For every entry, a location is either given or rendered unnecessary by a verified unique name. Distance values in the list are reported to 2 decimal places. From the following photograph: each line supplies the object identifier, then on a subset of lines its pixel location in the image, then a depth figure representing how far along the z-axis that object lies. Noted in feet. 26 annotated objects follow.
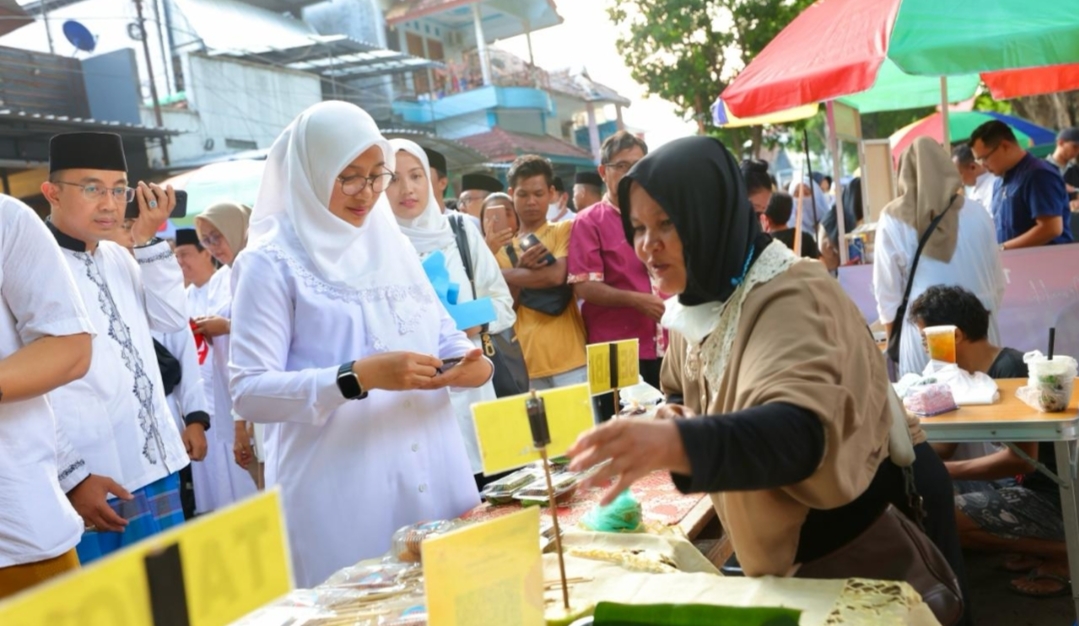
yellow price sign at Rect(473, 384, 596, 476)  5.48
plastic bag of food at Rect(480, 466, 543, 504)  8.02
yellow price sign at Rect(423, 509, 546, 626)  4.06
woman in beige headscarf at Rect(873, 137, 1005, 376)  15.57
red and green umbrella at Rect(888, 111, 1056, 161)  44.14
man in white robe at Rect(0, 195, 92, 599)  6.20
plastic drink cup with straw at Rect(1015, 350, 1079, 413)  10.35
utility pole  44.62
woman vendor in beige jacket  4.34
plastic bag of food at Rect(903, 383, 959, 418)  11.25
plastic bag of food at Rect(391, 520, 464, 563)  6.67
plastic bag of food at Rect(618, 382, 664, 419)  11.07
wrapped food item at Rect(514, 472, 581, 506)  7.77
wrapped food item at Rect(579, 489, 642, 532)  6.66
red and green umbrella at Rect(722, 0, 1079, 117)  14.39
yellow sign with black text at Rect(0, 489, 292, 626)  2.95
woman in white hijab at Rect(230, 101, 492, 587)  7.31
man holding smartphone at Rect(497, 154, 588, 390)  14.64
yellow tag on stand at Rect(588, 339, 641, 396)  7.99
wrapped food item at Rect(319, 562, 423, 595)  6.09
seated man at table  12.08
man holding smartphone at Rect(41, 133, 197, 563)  8.97
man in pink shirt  14.53
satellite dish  44.34
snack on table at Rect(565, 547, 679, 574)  5.92
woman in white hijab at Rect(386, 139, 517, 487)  11.41
